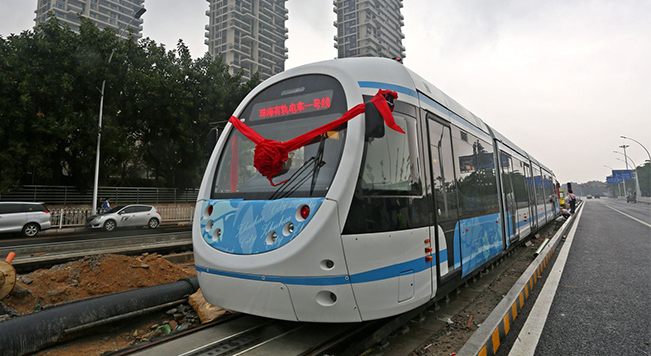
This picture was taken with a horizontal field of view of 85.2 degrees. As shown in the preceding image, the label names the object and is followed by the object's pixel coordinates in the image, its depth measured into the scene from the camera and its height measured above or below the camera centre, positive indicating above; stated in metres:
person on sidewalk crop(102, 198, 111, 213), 21.67 +0.47
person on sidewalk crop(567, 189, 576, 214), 25.89 -0.09
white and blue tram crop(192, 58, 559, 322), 3.26 -0.01
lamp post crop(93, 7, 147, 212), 20.58 +3.75
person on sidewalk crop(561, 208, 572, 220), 22.84 -0.78
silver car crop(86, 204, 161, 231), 18.78 -0.26
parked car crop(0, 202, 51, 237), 14.91 -0.08
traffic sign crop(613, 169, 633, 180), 68.50 +5.23
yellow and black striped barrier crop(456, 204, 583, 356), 3.33 -1.32
